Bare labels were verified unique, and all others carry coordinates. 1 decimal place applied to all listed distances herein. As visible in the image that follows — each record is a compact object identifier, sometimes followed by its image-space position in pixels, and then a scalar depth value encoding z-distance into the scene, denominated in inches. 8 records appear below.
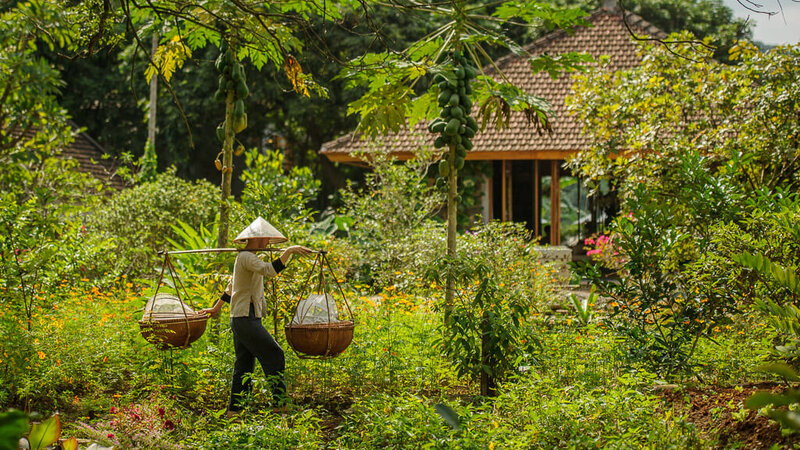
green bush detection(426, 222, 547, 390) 433.7
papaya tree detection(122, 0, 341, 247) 463.7
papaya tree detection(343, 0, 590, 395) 519.5
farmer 430.6
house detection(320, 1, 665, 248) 1197.1
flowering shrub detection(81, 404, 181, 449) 354.6
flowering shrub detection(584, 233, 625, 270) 676.7
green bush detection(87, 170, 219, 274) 906.1
